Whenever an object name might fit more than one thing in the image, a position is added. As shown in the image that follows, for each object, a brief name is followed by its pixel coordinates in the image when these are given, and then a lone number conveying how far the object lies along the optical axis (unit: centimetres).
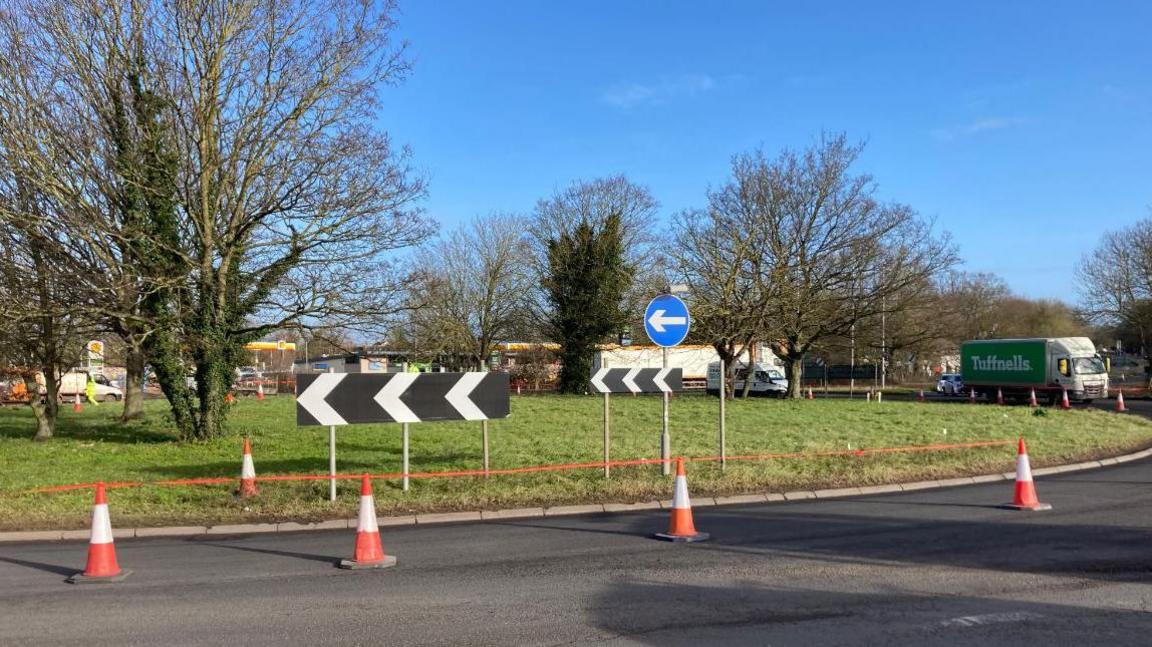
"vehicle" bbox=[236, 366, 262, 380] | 5383
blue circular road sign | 1114
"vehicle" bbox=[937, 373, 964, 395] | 4789
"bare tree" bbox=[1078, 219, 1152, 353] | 4394
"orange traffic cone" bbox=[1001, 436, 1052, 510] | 955
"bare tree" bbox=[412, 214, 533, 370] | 4853
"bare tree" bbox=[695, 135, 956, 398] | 3338
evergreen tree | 4097
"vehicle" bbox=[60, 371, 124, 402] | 4297
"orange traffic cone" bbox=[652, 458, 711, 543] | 808
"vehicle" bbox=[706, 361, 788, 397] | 4544
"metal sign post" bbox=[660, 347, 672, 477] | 1161
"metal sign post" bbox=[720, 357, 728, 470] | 1203
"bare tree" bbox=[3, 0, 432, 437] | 1486
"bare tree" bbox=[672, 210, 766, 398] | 3322
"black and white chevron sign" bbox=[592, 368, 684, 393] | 1155
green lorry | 3500
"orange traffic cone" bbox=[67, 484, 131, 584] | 675
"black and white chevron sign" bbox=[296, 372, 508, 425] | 1040
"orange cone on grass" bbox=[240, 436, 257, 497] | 1032
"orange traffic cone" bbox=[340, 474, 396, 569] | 710
